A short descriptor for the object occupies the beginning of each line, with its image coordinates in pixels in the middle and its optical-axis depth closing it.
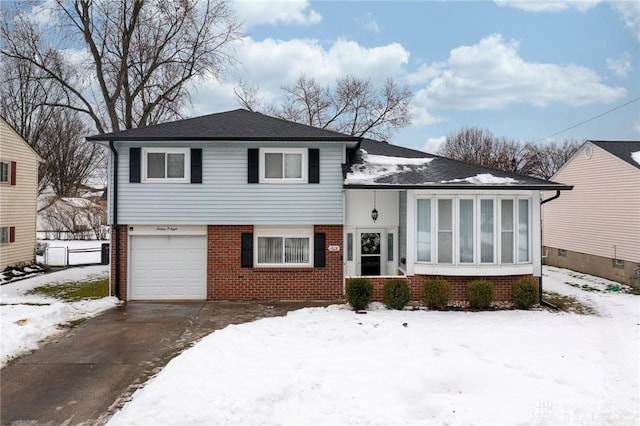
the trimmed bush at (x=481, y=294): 10.73
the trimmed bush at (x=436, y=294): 10.65
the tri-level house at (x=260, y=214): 11.34
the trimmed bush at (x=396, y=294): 10.71
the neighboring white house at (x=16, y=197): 16.91
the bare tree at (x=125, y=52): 21.67
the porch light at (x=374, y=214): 12.36
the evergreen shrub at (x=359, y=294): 10.62
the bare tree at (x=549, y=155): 45.56
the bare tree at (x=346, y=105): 31.84
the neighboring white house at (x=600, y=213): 15.23
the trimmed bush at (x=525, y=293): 10.75
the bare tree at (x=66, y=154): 38.38
